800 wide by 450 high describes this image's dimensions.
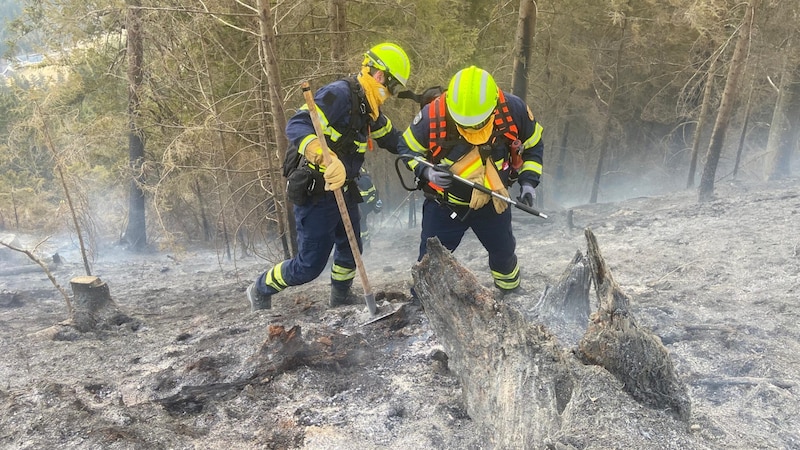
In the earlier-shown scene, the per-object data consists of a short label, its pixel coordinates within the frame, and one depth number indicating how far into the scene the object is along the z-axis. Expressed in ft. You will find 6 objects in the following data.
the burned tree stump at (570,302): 10.30
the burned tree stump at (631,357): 7.04
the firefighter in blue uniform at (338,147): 12.85
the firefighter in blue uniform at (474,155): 11.34
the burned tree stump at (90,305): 14.89
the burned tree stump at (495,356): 6.98
